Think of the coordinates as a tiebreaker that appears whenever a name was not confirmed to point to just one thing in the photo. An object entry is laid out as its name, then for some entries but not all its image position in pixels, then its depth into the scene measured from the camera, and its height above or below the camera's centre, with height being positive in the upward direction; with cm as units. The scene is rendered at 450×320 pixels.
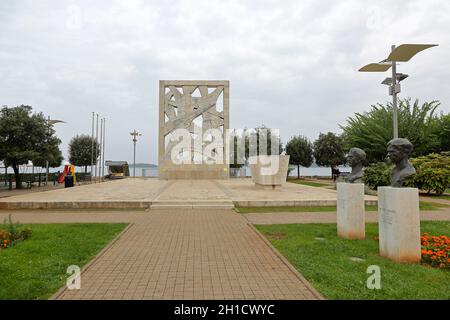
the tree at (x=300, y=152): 3997 +193
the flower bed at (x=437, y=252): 519 -150
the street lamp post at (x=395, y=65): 1103 +410
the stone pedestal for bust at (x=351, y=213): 720 -105
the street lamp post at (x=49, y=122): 2202 +323
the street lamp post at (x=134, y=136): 4119 +410
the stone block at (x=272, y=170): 1756 -15
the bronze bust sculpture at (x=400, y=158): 608 +18
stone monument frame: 3450 +652
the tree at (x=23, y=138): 1969 +192
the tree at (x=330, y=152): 3947 +192
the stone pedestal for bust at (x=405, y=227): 540 -102
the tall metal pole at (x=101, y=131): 3411 +394
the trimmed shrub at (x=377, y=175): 1850 -48
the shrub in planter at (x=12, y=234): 665 -149
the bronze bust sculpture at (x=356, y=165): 811 +6
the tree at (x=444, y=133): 3119 +341
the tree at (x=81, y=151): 4419 +229
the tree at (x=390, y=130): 2670 +324
